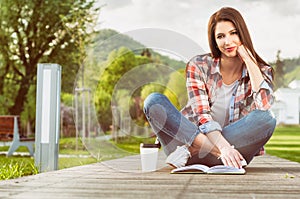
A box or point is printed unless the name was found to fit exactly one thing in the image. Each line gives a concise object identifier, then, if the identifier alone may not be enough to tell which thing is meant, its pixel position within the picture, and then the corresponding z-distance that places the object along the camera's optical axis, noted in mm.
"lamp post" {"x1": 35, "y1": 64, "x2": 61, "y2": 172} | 3107
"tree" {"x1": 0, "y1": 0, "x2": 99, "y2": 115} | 11656
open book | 2590
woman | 2660
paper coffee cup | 2779
